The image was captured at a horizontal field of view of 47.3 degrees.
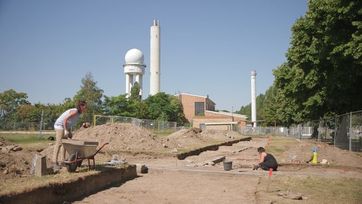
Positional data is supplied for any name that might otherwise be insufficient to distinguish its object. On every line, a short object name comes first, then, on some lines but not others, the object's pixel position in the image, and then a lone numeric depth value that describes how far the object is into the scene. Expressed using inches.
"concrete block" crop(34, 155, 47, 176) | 379.5
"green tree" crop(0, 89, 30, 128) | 2920.8
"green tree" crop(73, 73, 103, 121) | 2842.5
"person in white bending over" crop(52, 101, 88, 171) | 433.1
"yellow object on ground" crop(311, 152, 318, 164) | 735.4
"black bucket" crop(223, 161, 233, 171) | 605.0
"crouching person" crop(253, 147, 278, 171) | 608.4
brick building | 4094.5
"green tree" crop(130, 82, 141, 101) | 3628.9
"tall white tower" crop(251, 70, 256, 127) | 4074.8
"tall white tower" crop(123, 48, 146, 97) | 3905.0
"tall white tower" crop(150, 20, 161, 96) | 4185.5
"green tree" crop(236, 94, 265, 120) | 5279.5
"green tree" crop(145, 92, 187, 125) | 3489.2
